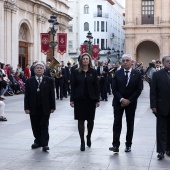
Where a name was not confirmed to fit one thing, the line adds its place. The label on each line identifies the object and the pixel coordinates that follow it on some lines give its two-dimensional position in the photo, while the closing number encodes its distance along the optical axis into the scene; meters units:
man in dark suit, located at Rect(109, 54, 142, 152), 9.11
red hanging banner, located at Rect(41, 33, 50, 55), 28.03
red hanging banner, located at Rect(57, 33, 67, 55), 30.09
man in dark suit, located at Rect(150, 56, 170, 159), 8.62
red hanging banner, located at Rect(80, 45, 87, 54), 34.00
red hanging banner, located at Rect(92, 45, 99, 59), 36.82
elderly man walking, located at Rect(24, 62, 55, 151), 9.36
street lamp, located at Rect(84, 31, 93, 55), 33.19
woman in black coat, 9.44
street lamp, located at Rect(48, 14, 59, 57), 23.20
